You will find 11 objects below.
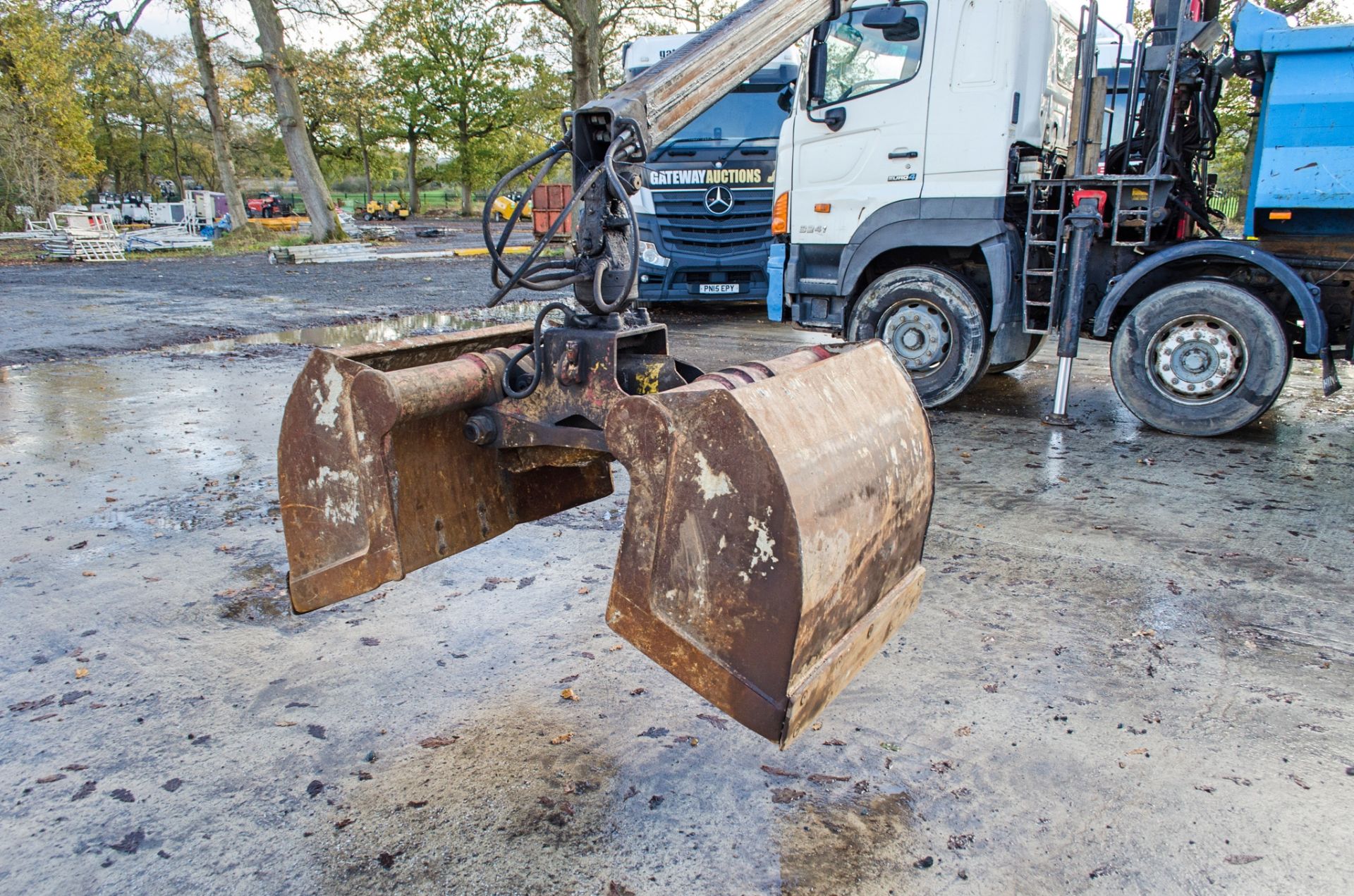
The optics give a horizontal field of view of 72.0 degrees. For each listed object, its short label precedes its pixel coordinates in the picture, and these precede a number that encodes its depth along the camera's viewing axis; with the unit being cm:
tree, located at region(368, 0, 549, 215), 4688
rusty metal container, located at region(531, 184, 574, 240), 2561
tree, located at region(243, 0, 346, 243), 2227
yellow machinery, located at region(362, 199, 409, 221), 4597
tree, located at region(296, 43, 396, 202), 2519
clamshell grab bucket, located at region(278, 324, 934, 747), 225
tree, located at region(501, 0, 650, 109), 1983
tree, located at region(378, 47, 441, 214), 4706
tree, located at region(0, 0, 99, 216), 2572
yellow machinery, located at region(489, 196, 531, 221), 3002
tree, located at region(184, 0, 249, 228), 2598
